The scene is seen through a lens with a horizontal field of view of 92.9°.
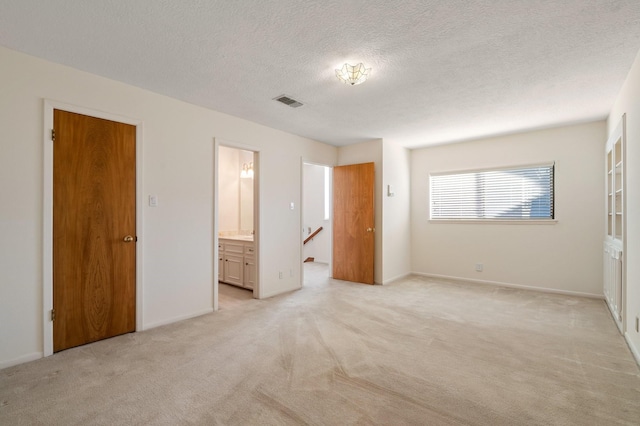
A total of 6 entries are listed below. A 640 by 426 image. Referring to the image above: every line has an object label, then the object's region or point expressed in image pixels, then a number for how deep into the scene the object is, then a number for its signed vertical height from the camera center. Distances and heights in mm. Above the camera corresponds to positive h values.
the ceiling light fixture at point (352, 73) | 2580 +1222
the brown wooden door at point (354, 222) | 5156 -134
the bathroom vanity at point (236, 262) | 4656 -773
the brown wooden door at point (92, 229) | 2631 -134
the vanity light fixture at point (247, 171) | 5898 +856
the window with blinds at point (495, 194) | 4688 +358
